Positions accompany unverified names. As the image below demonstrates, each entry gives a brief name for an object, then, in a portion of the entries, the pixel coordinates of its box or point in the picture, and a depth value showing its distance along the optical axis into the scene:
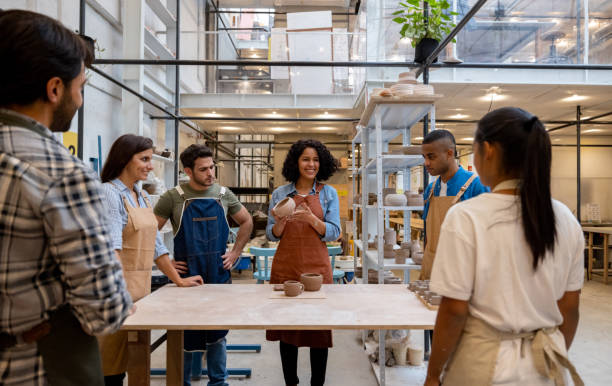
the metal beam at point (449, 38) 2.20
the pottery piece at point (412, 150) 2.94
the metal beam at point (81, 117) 2.65
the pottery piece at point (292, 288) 1.99
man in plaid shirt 0.77
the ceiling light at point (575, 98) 7.17
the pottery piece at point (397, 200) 3.06
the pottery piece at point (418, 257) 3.01
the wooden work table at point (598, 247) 6.65
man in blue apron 2.48
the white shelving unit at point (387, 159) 2.83
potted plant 2.99
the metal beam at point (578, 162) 6.27
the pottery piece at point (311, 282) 2.09
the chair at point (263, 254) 4.22
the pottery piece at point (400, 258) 3.09
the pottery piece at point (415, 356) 3.28
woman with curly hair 2.29
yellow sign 3.64
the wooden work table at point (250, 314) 1.58
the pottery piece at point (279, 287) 2.14
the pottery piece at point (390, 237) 3.52
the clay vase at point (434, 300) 1.78
